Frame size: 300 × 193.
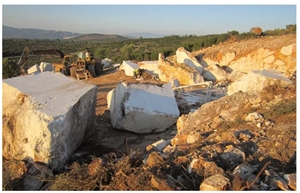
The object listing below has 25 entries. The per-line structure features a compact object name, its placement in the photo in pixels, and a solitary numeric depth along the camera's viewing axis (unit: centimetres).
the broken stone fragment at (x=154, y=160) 381
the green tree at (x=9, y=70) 1788
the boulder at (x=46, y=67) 1709
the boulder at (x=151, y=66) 1516
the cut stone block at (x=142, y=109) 683
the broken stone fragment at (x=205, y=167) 336
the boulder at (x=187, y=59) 1406
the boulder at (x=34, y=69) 1659
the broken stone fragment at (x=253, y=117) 504
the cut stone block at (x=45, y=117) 461
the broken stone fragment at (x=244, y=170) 338
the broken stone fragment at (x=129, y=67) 1567
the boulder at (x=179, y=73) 1283
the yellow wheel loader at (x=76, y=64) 1548
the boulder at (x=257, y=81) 693
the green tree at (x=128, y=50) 2411
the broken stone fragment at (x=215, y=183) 301
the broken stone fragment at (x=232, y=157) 380
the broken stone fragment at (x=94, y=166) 371
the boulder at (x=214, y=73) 1359
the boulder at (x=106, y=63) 1983
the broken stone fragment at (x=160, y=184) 314
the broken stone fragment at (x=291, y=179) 314
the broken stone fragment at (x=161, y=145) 523
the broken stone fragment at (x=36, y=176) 407
